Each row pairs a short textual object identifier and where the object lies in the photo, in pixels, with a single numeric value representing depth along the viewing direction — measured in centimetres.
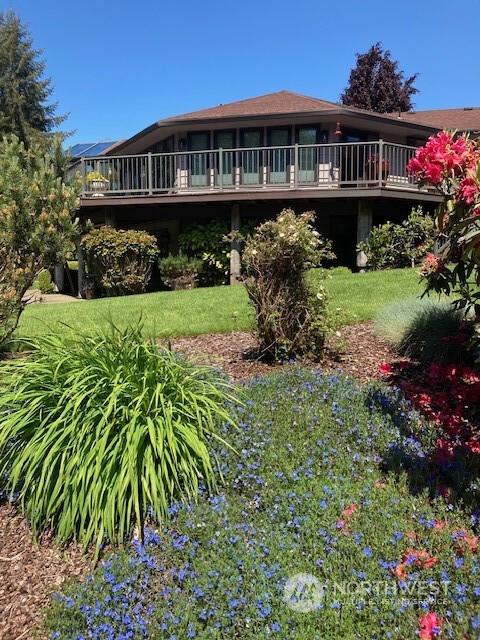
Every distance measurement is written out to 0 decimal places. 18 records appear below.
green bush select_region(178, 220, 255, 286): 1509
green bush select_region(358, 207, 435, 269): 1331
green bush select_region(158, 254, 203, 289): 1452
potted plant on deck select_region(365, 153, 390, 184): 1447
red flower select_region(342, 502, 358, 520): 272
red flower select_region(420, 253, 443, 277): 405
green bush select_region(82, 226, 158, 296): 1389
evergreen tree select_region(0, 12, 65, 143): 3316
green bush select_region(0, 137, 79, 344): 549
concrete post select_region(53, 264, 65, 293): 1867
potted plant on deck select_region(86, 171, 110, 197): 1584
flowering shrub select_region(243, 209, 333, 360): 511
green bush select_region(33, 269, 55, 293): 1741
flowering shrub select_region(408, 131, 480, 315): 297
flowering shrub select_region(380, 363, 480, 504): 304
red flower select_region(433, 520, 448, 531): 259
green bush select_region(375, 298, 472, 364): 508
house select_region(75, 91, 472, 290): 1489
